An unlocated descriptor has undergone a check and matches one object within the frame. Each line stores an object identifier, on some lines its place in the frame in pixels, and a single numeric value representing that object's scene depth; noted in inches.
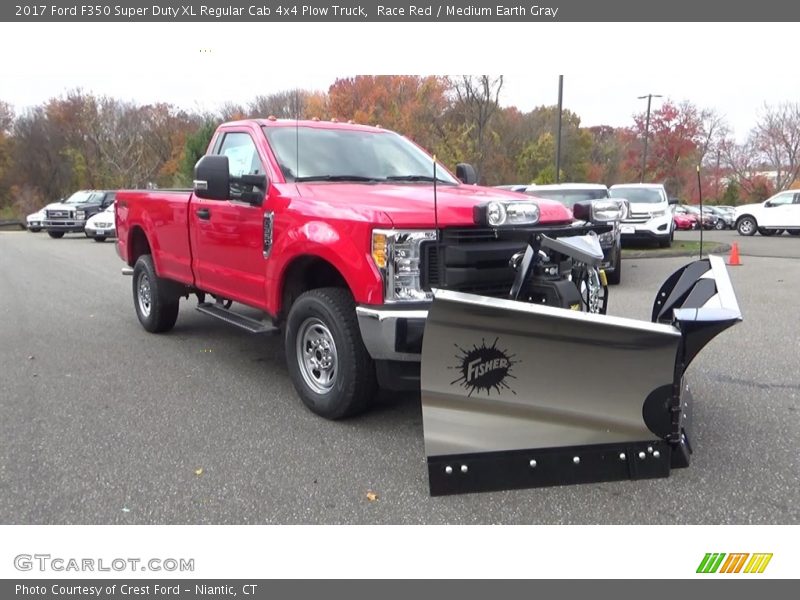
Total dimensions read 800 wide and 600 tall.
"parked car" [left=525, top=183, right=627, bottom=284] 525.7
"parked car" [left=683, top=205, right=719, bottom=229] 1493.6
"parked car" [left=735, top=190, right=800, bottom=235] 994.1
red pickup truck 152.3
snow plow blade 131.6
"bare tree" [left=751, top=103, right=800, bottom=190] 2103.8
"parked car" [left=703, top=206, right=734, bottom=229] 1537.9
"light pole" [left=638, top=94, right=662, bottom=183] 1637.1
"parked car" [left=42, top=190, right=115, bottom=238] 1051.3
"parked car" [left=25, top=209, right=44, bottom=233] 1216.5
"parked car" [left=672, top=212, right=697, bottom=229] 1473.2
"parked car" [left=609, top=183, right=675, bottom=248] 615.2
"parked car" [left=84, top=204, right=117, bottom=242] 912.3
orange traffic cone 560.2
